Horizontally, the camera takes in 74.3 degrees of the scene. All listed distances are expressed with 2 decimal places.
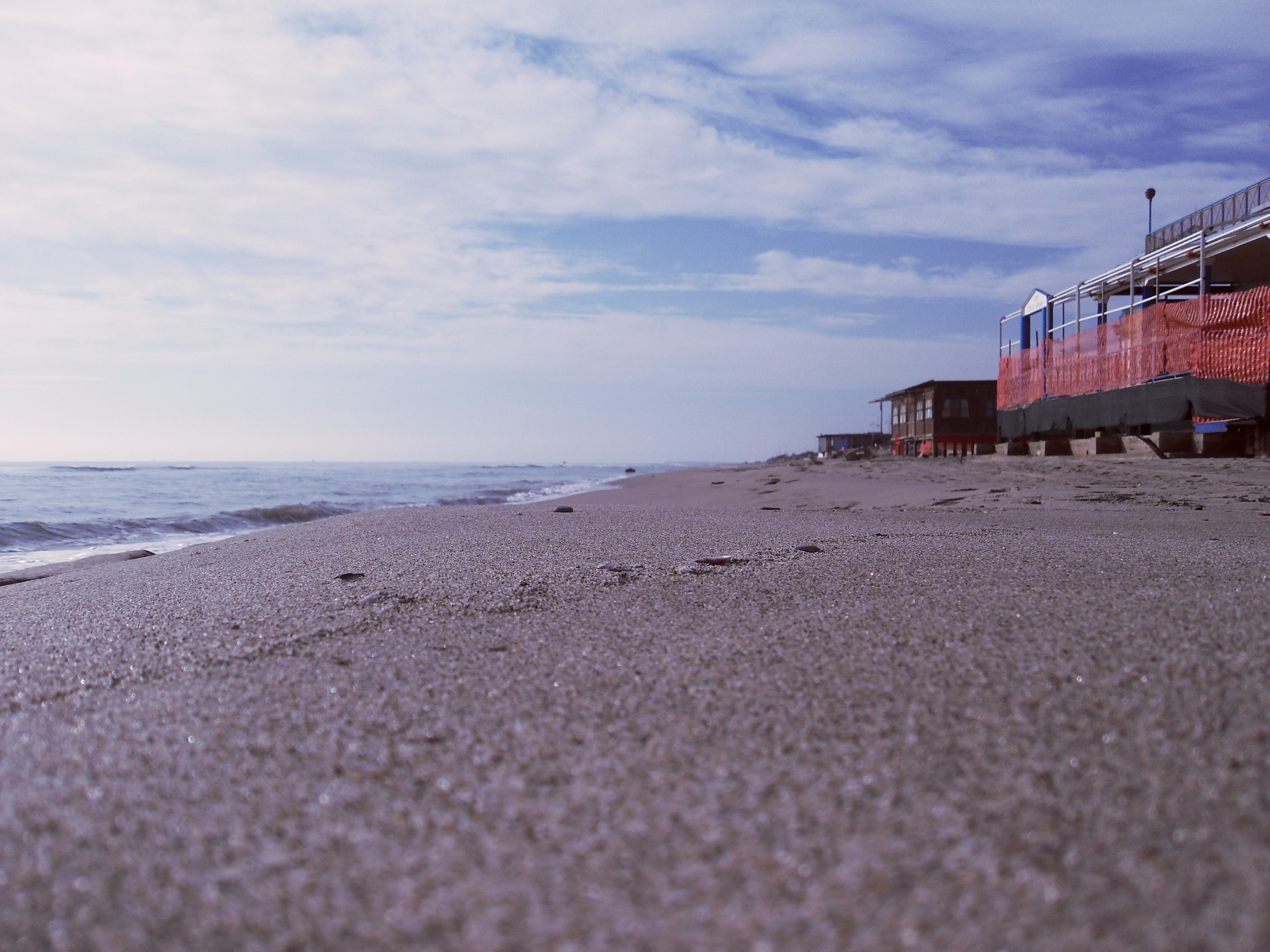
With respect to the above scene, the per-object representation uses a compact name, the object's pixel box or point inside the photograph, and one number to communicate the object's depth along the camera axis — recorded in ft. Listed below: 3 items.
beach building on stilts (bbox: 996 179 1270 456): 31.48
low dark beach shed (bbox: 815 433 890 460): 128.36
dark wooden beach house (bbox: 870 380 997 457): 78.84
